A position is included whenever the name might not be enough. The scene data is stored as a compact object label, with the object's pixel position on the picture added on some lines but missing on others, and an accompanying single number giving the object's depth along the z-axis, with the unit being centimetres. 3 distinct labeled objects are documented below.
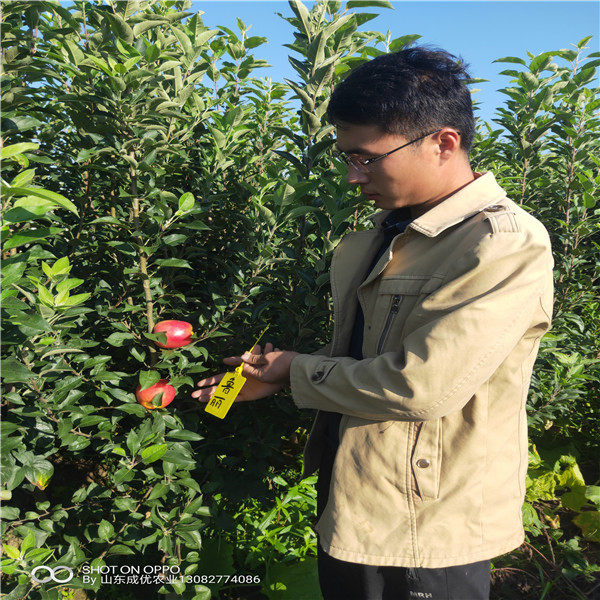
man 120
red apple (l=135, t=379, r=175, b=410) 181
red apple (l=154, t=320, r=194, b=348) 181
